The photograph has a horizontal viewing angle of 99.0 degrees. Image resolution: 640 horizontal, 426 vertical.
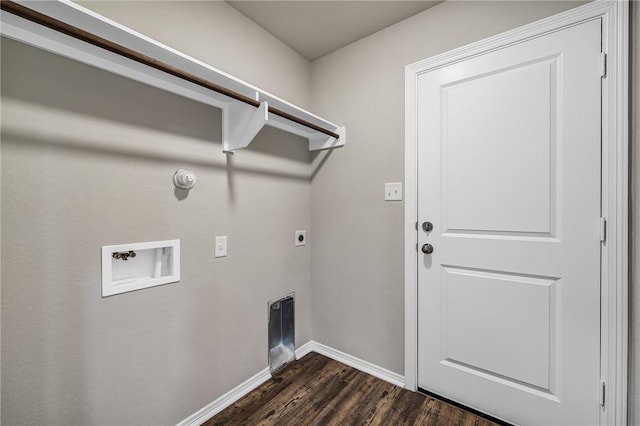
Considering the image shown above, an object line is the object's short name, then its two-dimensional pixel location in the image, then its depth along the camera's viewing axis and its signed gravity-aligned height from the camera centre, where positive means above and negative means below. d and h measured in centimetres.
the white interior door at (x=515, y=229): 124 -11
